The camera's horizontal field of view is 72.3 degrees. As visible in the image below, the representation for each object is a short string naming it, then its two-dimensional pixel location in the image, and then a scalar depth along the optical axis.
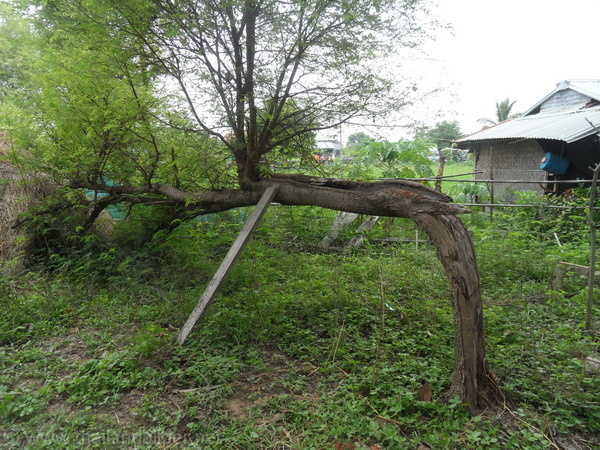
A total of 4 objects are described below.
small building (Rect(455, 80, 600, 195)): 9.20
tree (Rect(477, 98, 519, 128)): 34.34
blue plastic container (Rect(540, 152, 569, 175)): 9.42
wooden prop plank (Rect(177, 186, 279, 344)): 3.94
